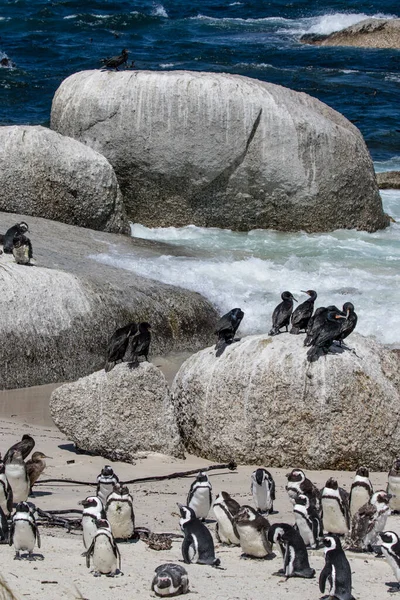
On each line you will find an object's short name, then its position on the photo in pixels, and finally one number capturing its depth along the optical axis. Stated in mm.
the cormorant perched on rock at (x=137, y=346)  22453
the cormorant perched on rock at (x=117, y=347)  22844
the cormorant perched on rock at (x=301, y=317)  22734
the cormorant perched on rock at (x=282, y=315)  23641
